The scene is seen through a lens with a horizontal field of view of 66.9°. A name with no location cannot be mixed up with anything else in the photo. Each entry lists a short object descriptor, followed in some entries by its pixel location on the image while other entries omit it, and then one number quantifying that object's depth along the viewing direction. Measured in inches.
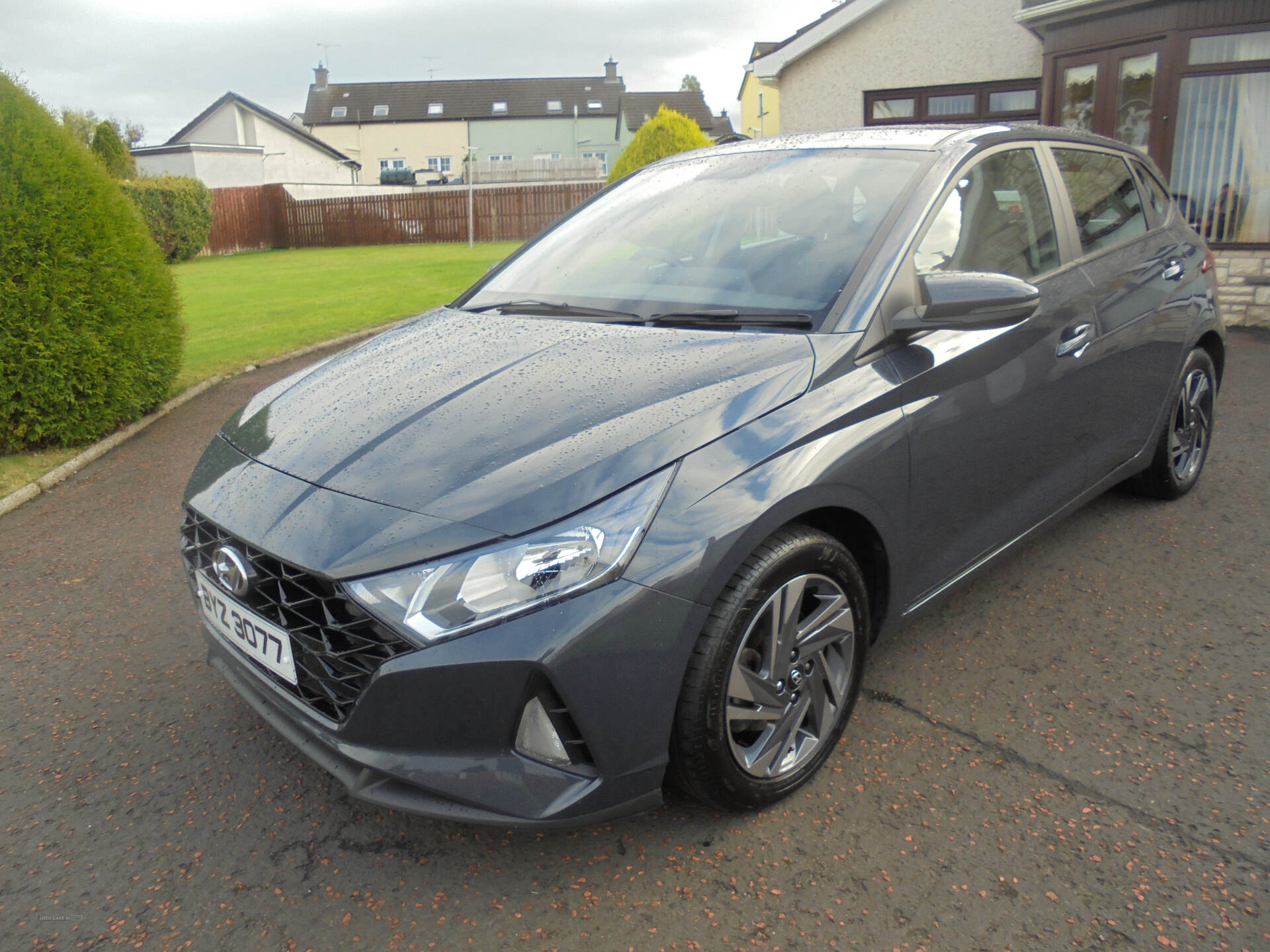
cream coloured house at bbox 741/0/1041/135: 510.0
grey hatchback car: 78.3
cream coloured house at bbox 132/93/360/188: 1518.2
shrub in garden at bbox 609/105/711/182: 635.5
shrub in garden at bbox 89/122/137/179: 1069.1
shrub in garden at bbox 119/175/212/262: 927.7
